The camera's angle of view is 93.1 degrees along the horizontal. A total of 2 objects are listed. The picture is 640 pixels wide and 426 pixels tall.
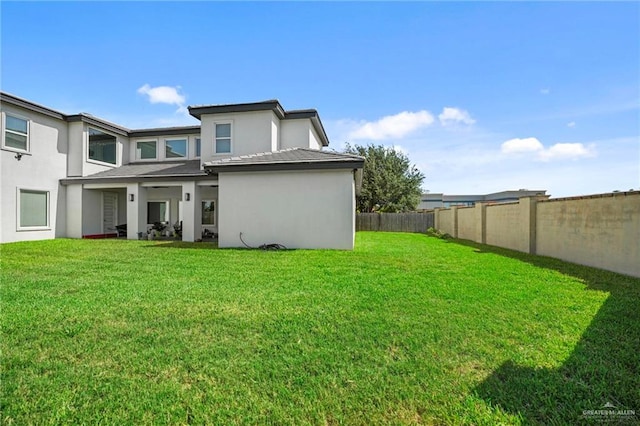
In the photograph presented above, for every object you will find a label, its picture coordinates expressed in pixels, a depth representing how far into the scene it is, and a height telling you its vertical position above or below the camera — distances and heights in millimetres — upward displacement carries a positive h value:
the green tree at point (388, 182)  28219 +2961
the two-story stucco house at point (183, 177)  11969 +1652
